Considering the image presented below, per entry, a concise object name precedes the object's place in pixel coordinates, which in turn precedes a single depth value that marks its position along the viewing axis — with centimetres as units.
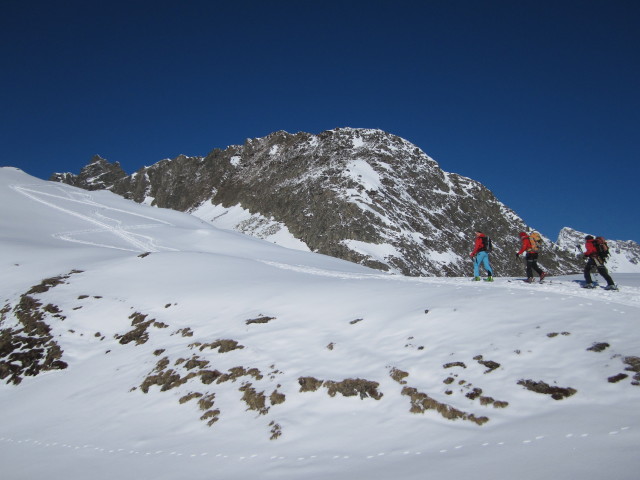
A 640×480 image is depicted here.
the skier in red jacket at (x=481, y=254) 1659
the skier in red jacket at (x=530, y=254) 1548
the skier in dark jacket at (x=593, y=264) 1315
